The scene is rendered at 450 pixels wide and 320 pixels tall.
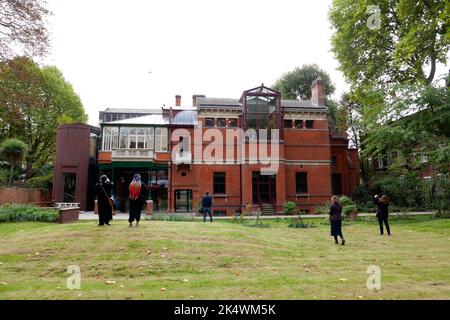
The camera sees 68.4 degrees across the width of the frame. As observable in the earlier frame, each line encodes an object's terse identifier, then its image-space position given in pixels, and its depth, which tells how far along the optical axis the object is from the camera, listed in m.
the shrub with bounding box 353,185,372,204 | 33.84
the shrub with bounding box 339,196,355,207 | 27.22
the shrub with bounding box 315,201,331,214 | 29.02
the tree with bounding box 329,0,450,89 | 20.86
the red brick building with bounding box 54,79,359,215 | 31.12
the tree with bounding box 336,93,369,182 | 38.84
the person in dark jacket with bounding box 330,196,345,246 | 12.87
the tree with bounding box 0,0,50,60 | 11.39
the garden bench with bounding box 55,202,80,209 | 30.19
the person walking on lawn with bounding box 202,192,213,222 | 19.19
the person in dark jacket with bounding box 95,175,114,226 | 11.41
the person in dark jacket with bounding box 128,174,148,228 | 11.25
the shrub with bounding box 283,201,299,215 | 29.09
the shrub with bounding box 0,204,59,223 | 20.10
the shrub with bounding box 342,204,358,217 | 24.25
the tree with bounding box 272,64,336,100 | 44.94
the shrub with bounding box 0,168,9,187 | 30.35
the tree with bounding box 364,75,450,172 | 20.65
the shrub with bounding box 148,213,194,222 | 20.64
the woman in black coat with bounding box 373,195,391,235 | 15.50
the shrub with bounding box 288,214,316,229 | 19.41
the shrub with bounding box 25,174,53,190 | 33.59
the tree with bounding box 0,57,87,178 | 38.09
